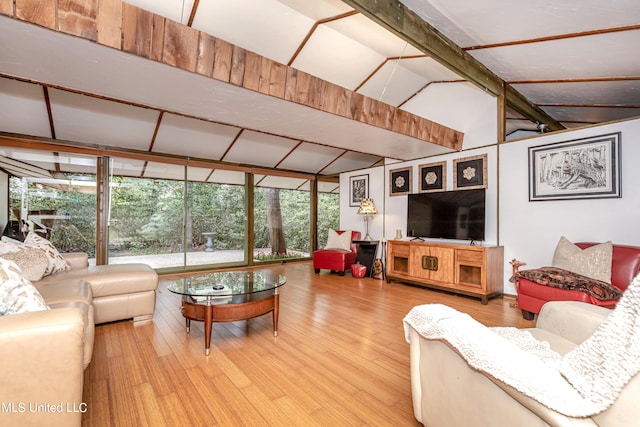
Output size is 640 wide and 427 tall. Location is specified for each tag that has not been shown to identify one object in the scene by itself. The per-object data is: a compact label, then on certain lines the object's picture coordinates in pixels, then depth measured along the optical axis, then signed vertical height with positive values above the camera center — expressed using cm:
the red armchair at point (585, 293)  265 -68
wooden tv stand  384 -69
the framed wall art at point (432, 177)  490 +72
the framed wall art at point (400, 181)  543 +71
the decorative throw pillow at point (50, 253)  282 -38
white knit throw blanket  72 -44
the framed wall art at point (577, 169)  323 +61
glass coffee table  236 -72
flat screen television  422 +6
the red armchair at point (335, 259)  548 -78
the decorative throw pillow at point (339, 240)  587 -46
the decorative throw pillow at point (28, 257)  244 -37
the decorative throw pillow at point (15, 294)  132 -37
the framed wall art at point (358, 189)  633 +66
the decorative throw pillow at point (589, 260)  284 -41
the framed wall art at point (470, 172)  439 +73
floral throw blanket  260 -59
